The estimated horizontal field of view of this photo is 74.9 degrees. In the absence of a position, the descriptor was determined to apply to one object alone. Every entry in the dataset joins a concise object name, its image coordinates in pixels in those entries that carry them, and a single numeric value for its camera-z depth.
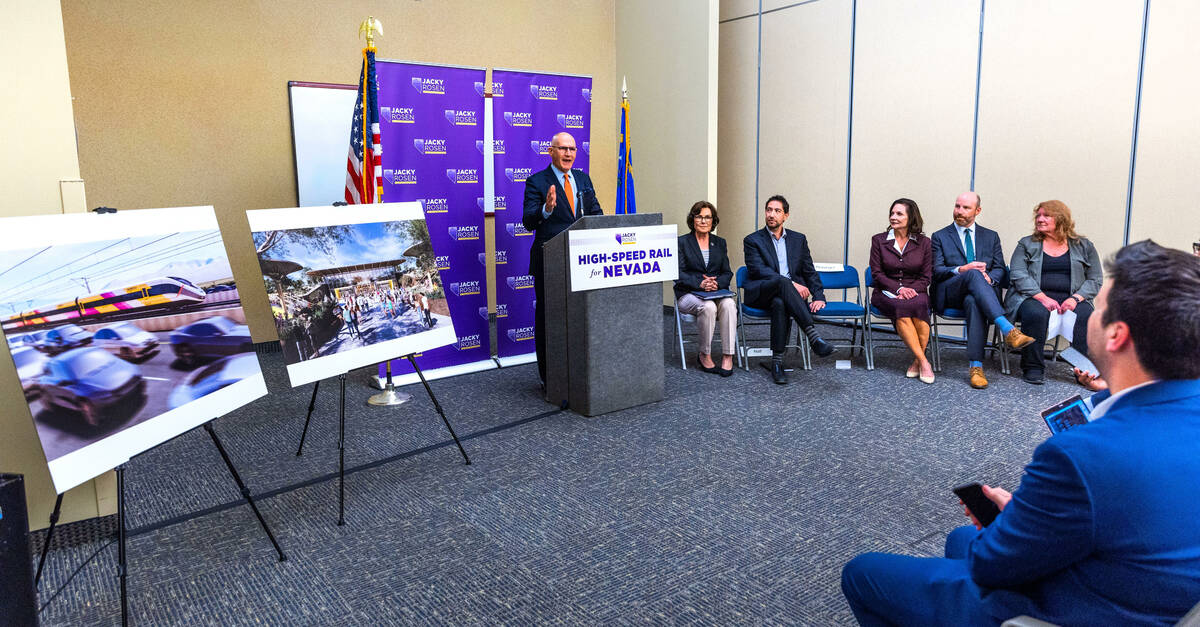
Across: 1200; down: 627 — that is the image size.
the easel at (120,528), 2.35
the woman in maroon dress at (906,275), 5.66
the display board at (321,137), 6.45
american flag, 4.86
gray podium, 4.62
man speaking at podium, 5.20
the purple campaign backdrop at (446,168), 5.36
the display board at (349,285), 3.27
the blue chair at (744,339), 5.85
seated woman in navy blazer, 5.73
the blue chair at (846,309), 5.83
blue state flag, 5.77
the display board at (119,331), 2.26
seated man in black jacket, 5.60
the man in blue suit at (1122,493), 1.23
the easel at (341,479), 3.22
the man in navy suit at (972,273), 5.48
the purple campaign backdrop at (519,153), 5.92
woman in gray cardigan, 5.40
